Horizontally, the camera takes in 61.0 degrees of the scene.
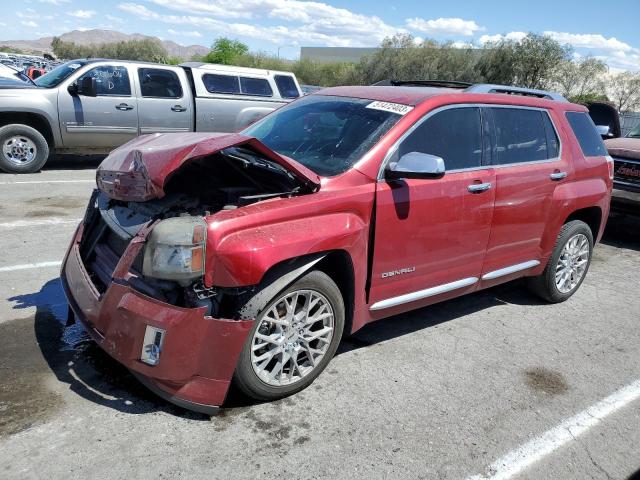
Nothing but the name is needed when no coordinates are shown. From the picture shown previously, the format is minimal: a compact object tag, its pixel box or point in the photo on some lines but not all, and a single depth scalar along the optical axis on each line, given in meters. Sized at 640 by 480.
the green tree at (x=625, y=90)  40.25
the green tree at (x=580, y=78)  38.10
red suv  2.81
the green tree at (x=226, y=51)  68.56
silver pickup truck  9.21
